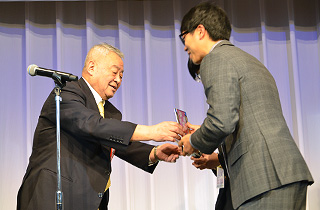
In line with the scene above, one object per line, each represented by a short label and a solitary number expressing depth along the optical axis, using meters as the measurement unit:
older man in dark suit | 2.47
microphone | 2.30
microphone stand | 2.20
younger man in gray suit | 1.89
